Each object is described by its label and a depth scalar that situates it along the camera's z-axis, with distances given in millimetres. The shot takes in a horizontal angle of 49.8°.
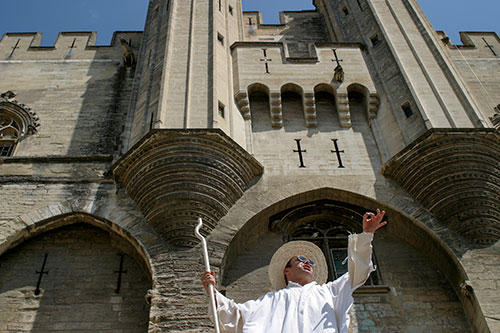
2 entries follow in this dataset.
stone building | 7426
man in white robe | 4156
